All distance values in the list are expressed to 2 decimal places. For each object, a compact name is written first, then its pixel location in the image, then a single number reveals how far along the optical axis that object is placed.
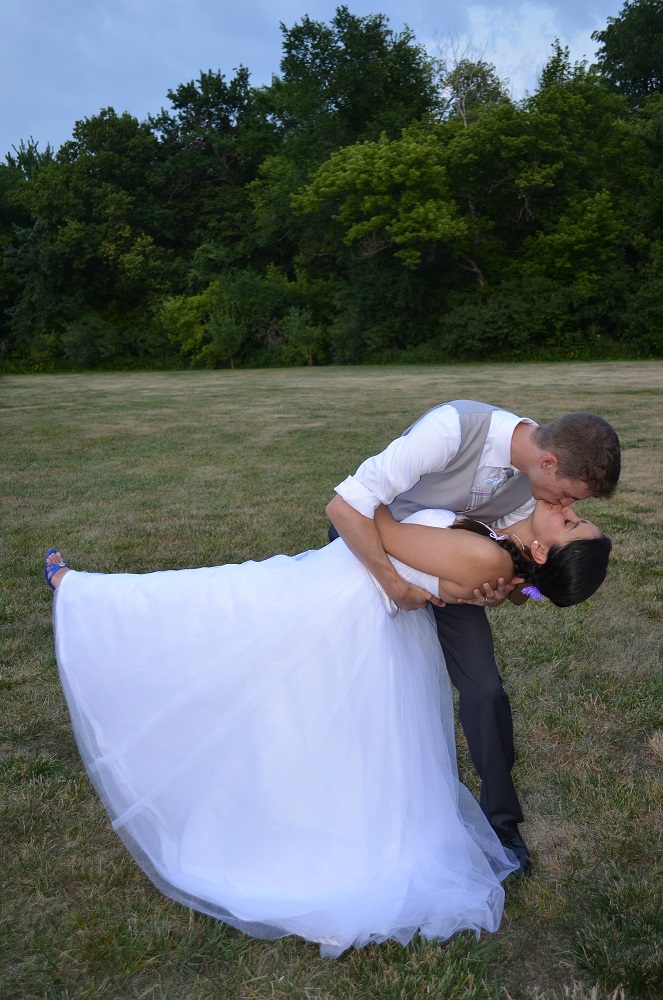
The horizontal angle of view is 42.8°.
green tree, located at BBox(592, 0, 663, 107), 49.88
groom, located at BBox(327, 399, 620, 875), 2.69
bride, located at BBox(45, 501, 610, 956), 2.60
